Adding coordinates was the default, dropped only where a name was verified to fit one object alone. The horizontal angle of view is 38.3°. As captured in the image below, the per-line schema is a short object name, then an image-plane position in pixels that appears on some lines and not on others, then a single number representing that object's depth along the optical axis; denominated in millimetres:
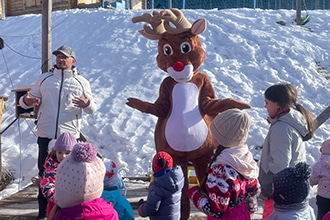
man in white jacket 4547
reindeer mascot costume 4375
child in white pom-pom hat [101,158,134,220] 3549
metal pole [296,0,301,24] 12961
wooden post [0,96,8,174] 6633
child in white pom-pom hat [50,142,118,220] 2516
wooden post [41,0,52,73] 7316
